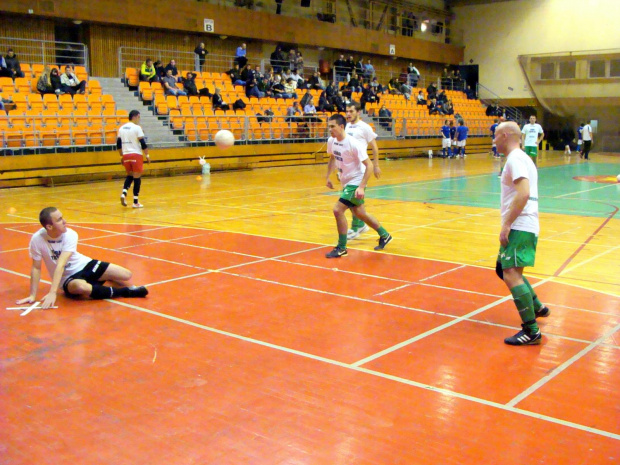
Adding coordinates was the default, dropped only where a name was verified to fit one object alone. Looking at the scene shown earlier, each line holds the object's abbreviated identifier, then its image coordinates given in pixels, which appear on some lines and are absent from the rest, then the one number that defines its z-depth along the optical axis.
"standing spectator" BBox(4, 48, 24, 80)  20.14
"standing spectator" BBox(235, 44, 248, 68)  28.53
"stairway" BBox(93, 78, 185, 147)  21.67
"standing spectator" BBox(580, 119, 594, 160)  31.73
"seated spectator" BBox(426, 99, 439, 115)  36.47
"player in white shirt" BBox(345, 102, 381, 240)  10.00
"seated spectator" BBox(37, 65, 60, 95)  20.25
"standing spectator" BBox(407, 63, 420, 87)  39.44
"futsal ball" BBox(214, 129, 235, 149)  19.22
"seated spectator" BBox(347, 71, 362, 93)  32.87
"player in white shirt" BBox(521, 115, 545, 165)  18.97
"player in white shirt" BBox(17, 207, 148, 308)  6.33
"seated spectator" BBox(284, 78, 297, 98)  28.65
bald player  5.34
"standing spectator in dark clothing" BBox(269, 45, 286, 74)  30.44
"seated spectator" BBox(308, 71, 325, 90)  30.97
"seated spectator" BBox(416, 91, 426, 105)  37.00
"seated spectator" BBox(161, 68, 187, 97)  23.81
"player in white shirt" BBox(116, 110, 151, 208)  13.52
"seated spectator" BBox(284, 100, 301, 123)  26.63
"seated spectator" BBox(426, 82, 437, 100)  38.31
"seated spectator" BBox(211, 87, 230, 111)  24.38
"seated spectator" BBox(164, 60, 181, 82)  24.44
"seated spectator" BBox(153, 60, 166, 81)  24.48
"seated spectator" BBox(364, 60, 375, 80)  35.90
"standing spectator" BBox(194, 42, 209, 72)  27.25
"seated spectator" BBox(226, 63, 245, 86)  27.17
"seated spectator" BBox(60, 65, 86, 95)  20.66
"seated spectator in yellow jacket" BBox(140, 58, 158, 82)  23.94
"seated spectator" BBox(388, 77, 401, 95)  37.00
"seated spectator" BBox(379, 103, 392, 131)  32.19
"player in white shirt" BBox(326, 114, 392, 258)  8.89
